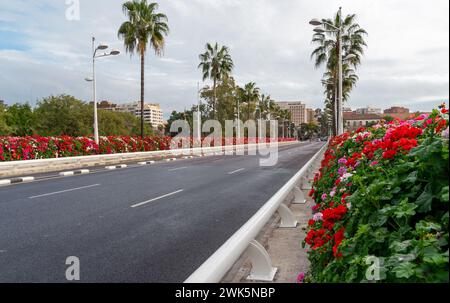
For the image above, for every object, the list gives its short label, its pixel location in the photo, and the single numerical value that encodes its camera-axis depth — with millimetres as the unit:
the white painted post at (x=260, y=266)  4203
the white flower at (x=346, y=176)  4104
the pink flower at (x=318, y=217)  3902
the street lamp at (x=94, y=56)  25130
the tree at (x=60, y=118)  58656
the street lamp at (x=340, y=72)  19047
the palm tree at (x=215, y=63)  53656
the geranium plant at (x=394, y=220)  1953
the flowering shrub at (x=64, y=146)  19564
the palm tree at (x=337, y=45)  34219
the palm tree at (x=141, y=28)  33719
